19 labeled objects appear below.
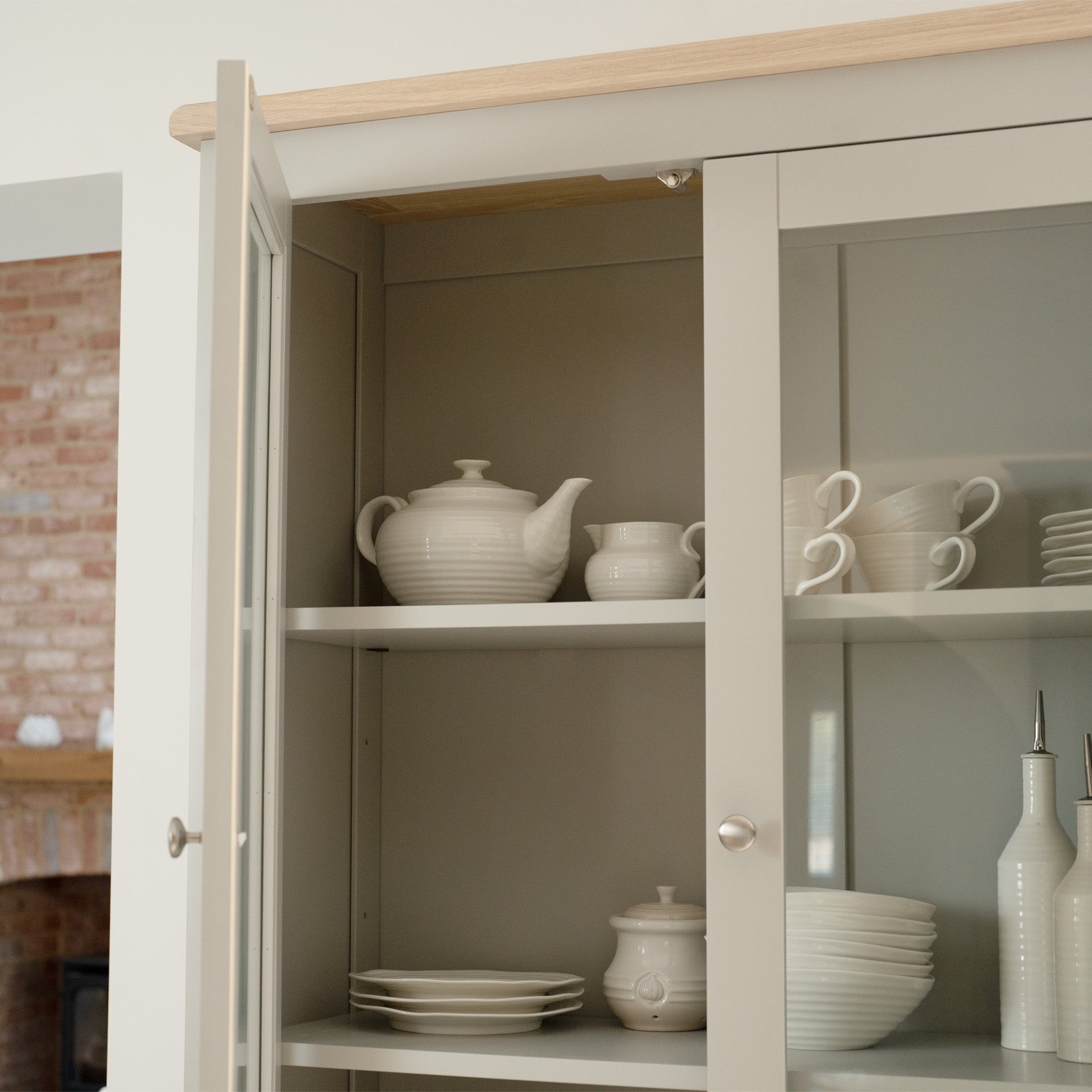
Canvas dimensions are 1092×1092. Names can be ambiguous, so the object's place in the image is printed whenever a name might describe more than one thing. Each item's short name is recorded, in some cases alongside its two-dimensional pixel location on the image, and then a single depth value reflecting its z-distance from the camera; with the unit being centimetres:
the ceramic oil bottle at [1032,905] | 104
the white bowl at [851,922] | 108
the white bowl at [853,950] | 108
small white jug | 133
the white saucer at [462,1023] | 130
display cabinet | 106
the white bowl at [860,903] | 108
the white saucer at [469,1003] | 129
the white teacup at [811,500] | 112
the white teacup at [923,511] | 111
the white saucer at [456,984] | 132
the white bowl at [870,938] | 108
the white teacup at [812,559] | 112
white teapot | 136
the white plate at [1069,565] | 107
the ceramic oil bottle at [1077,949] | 103
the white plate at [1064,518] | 108
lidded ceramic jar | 132
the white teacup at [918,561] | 111
